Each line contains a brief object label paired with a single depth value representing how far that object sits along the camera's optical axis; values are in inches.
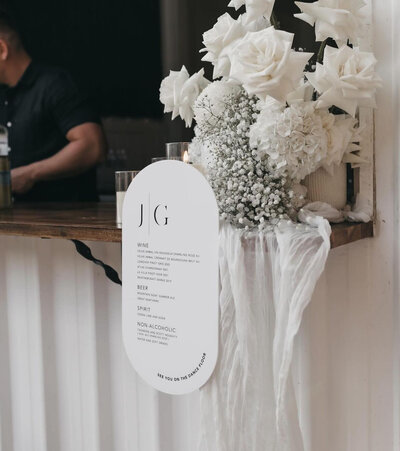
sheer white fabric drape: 37.3
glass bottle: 62.4
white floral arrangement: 37.2
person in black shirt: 65.0
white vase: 42.3
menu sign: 40.7
